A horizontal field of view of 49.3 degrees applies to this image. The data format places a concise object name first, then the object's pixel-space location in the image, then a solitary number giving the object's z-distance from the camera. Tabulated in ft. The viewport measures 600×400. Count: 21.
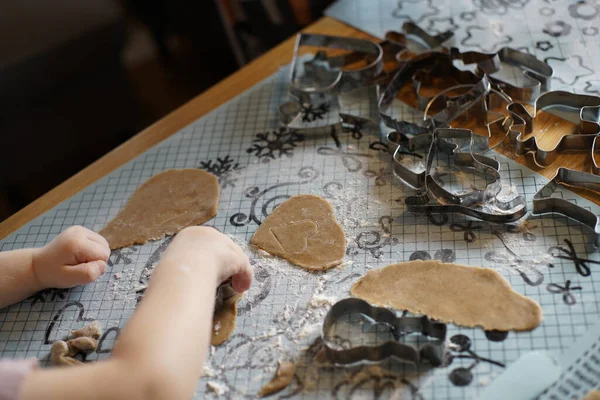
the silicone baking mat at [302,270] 2.38
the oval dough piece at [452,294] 2.45
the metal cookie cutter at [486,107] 3.22
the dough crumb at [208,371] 2.48
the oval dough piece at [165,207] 3.11
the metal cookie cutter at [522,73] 3.33
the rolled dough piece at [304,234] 2.83
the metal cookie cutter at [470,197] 2.81
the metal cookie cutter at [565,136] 3.01
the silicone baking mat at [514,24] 3.46
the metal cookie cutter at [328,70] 3.64
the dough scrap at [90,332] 2.69
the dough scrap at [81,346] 2.63
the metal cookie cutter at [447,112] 3.26
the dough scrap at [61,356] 2.58
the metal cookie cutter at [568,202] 2.68
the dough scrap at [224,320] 2.59
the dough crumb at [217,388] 2.42
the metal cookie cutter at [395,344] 2.35
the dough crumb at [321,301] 2.64
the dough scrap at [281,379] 2.38
